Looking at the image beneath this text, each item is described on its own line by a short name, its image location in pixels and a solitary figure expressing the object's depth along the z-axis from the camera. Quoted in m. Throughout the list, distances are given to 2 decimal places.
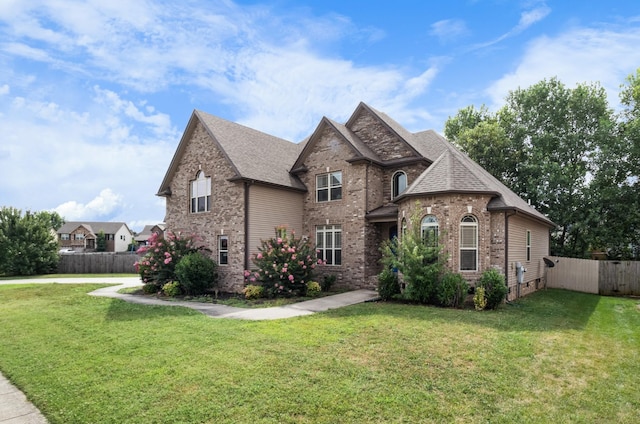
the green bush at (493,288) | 12.25
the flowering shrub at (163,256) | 17.30
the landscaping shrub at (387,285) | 13.90
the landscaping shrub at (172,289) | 16.31
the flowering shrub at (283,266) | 14.93
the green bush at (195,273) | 16.02
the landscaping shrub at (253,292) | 14.95
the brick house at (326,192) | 16.45
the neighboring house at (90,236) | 71.75
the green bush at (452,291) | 12.49
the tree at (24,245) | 27.80
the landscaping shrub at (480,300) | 12.20
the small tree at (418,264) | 12.69
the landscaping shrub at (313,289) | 15.36
